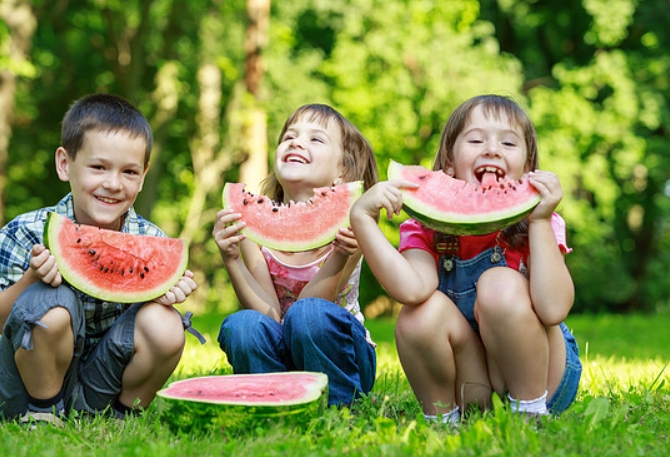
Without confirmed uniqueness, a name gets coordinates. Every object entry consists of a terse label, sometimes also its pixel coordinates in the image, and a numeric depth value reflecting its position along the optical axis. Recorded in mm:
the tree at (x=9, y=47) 12406
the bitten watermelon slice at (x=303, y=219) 3525
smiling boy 3068
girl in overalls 2902
